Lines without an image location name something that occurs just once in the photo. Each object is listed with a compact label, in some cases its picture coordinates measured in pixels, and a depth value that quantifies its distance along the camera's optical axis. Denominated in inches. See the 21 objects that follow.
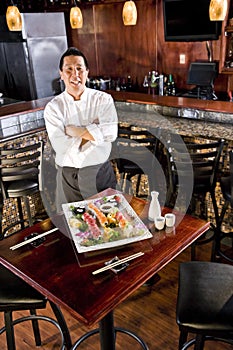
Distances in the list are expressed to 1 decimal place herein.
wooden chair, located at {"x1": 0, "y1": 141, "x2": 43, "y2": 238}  109.1
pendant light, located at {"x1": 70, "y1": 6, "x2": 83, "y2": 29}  172.4
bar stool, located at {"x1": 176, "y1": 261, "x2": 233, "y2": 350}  62.2
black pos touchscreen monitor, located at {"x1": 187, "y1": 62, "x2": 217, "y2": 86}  203.5
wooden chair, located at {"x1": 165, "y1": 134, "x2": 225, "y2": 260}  106.5
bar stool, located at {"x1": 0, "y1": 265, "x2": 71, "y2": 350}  71.0
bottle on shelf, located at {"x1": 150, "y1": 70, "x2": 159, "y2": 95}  227.2
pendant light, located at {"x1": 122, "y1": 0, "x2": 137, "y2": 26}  158.1
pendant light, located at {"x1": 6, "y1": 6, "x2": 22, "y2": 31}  148.6
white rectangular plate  72.9
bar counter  121.3
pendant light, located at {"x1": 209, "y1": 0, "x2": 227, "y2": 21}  132.2
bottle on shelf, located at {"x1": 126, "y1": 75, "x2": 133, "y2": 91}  259.0
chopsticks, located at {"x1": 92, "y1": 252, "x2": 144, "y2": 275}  66.5
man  100.2
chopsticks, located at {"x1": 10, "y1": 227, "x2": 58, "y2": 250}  75.6
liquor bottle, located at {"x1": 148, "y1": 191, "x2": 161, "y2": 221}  81.4
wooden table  60.2
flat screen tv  195.5
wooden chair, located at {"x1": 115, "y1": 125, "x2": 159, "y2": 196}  121.8
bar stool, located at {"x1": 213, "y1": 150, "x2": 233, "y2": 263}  101.6
